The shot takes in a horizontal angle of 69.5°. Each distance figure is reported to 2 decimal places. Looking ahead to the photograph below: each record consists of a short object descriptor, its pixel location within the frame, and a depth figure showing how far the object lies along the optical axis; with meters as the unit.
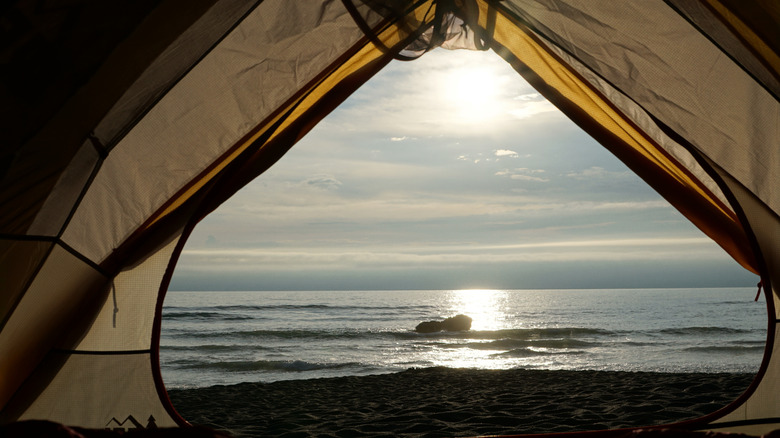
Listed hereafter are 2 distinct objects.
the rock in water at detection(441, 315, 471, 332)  16.57
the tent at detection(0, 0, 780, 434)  2.17
